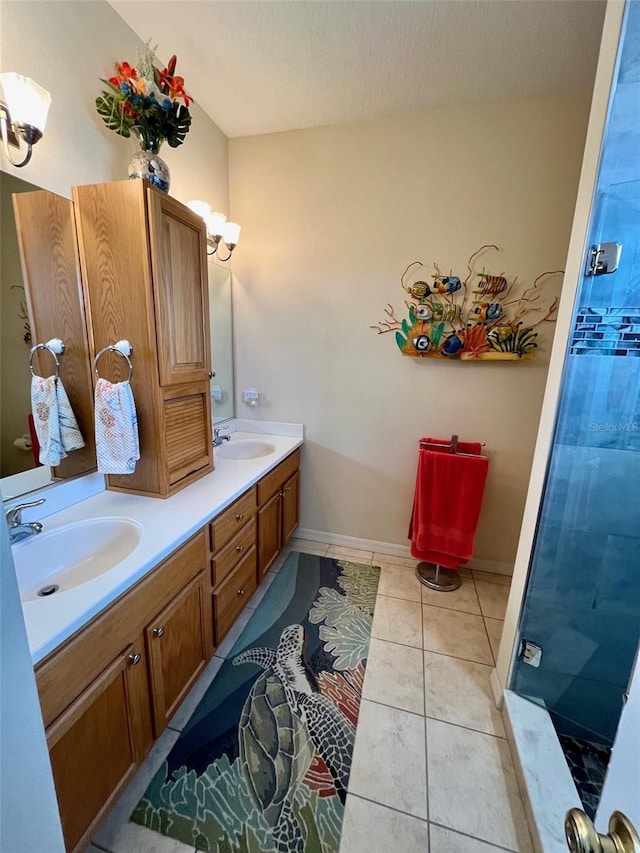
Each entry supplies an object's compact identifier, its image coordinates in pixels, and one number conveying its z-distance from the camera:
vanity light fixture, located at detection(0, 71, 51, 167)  1.01
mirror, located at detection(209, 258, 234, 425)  2.27
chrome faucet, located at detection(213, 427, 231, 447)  2.17
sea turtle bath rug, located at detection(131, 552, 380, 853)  1.08
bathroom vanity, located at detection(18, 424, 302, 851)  0.83
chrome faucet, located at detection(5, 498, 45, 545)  1.09
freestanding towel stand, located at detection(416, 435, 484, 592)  2.18
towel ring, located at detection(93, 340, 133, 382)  1.35
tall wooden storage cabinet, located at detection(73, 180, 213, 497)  1.29
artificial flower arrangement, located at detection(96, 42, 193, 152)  1.29
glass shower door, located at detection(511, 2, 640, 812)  1.11
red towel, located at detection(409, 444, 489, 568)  2.03
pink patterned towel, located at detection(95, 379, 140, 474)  1.31
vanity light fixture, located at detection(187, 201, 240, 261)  1.86
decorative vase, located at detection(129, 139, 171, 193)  1.37
